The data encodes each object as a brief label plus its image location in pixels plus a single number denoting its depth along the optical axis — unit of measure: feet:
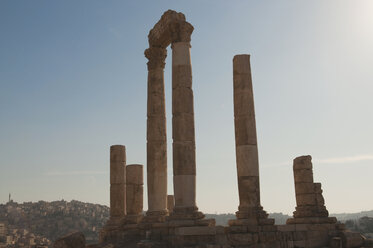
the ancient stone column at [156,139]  74.54
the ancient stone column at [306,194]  72.08
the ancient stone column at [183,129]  62.90
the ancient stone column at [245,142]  63.00
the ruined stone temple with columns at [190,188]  59.57
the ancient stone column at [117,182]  90.33
